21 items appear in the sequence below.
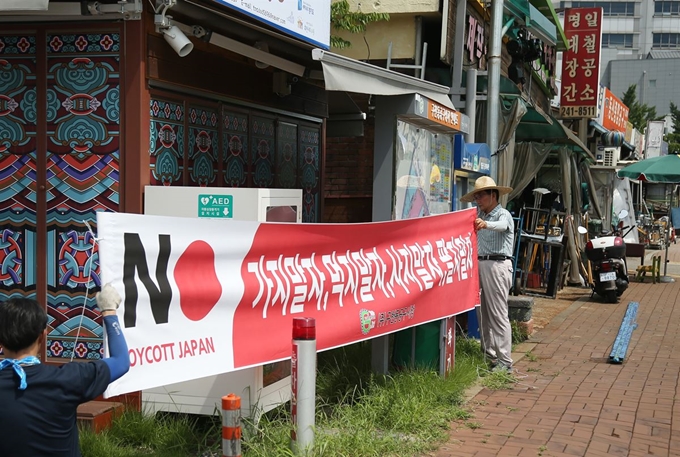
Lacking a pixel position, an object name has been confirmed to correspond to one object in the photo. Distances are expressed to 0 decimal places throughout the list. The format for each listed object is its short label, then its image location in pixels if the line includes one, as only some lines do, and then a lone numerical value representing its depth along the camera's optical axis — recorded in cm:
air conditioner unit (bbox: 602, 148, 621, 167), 2648
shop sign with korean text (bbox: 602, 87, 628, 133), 3086
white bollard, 506
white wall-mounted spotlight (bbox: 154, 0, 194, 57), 601
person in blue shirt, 318
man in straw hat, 827
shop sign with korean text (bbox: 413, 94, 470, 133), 720
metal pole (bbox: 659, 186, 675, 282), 1894
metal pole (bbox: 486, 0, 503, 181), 1111
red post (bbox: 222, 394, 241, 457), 396
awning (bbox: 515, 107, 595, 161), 1437
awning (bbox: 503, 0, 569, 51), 1377
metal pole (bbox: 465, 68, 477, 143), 1188
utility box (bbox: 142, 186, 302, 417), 568
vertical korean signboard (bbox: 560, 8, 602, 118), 2052
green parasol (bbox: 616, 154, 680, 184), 1864
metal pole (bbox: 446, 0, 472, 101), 1230
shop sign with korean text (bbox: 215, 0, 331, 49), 697
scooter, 1460
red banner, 518
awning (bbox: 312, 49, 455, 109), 623
